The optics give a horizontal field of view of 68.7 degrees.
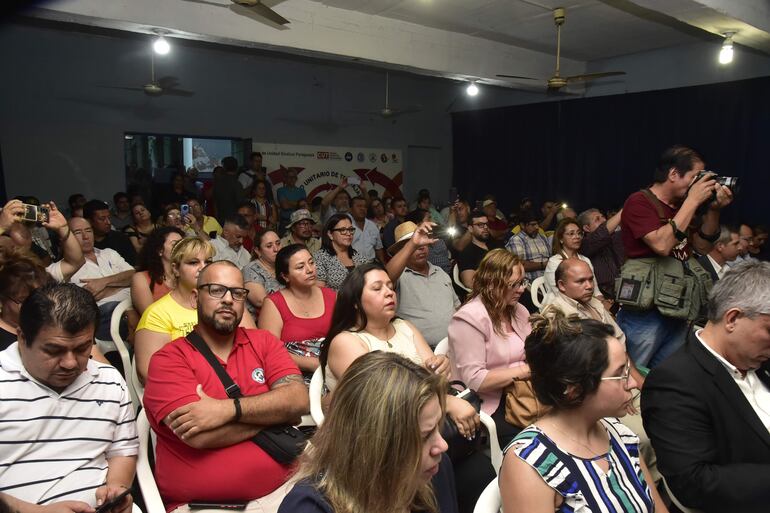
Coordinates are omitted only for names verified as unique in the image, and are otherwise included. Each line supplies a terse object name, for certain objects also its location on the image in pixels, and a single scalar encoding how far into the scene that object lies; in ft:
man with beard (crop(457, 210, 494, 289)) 15.39
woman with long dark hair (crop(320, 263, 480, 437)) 7.41
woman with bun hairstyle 4.50
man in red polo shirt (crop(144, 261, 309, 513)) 5.93
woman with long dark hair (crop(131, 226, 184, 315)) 10.57
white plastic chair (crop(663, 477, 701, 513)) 5.51
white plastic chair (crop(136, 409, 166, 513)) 5.59
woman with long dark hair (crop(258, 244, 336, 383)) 9.64
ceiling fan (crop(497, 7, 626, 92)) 20.07
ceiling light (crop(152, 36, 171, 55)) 17.93
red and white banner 32.63
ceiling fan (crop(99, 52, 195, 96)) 27.94
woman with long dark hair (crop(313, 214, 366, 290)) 12.82
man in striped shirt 5.23
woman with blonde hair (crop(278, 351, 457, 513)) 3.77
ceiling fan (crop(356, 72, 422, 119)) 31.99
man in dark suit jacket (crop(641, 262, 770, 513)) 5.14
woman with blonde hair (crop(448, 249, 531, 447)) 7.64
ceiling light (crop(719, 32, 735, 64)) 17.62
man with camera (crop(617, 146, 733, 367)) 8.57
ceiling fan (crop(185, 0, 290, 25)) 13.38
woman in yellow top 8.14
